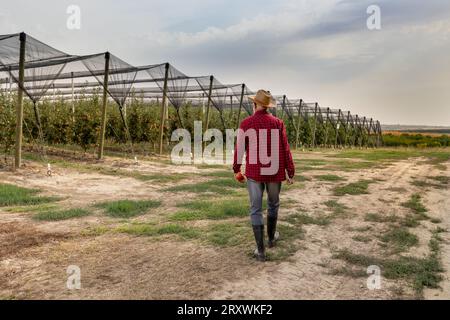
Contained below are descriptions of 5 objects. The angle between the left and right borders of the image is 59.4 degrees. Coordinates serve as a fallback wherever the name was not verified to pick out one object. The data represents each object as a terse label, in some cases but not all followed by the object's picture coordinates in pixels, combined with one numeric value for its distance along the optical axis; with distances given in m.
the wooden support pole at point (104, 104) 14.05
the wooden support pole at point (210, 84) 19.22
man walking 4.33
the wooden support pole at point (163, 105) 17.22
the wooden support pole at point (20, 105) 11.03
